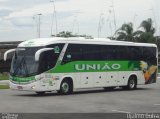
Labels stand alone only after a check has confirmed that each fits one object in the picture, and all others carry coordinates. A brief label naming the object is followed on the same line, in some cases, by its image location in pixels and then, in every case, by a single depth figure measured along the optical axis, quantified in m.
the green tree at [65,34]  78.31
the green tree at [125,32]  78.75
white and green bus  26.20
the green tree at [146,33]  78.00
